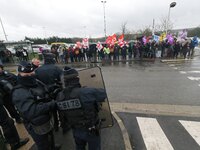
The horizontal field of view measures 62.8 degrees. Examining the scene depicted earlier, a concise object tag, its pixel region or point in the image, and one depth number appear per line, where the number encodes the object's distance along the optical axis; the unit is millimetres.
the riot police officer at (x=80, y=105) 2369
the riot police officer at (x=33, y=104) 2459
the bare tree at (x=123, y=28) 49388
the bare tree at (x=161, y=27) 33797
